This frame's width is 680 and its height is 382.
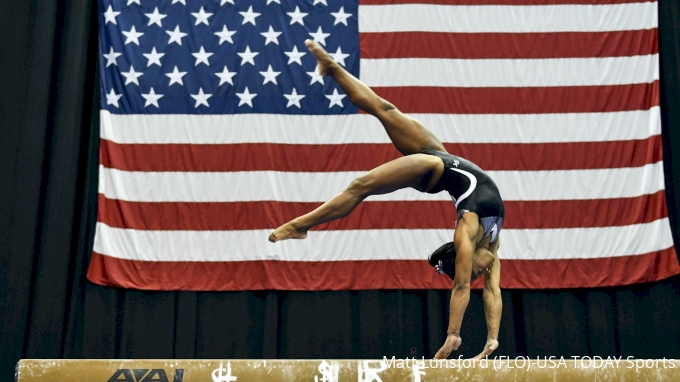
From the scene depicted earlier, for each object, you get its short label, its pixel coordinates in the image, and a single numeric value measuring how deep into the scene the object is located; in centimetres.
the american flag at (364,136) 1622
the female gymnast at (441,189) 1044
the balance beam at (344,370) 893
